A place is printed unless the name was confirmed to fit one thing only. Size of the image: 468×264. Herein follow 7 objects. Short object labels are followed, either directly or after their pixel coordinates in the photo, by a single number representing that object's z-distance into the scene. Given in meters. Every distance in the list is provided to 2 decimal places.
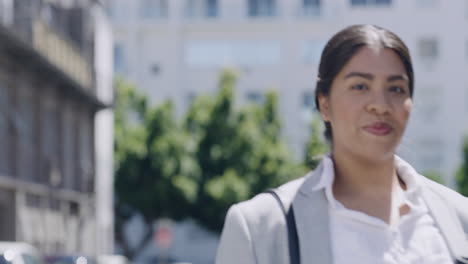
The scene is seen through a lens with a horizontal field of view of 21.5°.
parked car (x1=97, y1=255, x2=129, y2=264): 23.98
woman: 2.77
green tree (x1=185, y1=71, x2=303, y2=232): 46.31
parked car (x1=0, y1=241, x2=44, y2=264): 15.43
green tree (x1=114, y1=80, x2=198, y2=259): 47.78
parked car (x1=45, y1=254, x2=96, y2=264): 21.88
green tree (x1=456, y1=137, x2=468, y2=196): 49.59
